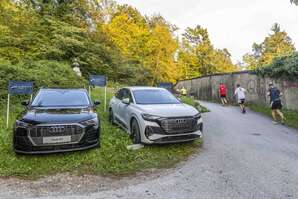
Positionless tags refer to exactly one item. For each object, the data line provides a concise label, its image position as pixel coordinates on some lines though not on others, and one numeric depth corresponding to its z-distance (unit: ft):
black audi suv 14.47
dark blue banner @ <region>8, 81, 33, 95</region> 21.78
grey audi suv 17.14
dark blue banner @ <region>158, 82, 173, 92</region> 38.18
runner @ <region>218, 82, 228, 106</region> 48.17
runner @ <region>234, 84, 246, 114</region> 38.17
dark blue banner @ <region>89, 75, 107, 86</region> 27.25
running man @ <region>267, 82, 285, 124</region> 28.99
